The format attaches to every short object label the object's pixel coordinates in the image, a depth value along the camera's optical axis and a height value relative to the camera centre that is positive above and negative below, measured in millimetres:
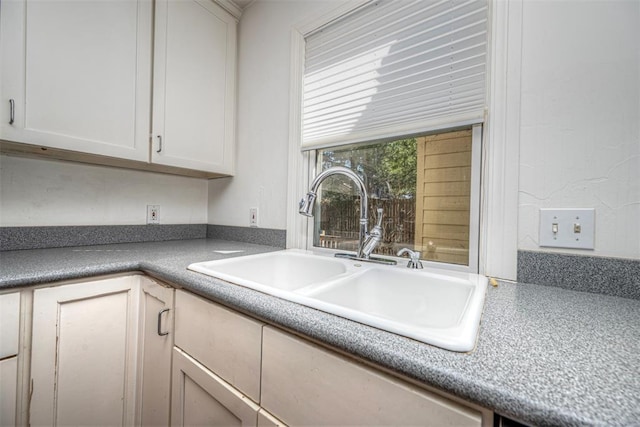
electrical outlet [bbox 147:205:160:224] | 1590 -25
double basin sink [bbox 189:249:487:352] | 482 -205
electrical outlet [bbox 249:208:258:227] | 1590 -27
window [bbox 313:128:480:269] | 1011 +90
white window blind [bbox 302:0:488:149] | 961 +591
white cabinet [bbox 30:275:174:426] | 839 -484
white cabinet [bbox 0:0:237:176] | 1007 +564
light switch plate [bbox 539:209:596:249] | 751 -21
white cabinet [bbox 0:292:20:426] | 761 -417
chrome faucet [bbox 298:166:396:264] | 1042 +5
